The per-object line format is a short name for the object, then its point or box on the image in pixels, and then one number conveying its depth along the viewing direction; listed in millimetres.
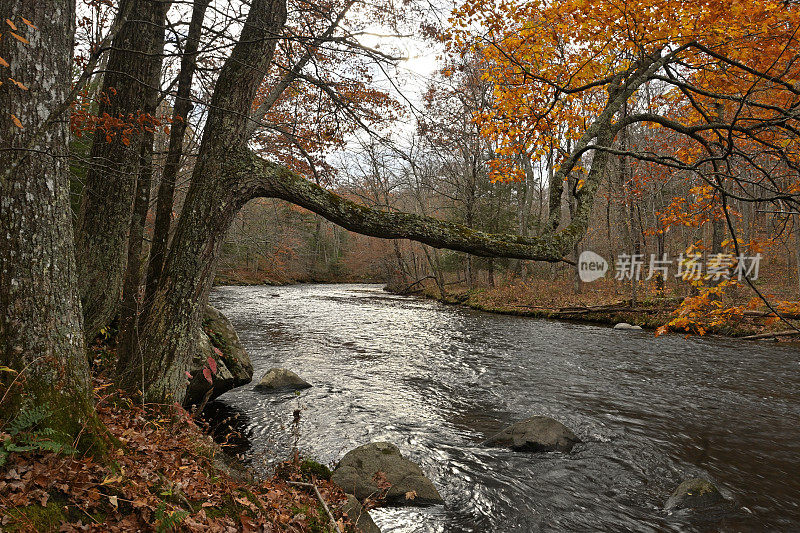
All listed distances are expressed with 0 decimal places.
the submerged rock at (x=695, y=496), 5168
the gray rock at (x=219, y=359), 7078
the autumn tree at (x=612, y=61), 4113
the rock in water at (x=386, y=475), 5176
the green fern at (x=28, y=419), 2430
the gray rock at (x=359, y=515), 4050
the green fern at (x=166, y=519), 2545
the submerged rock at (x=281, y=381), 8823
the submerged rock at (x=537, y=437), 6691
